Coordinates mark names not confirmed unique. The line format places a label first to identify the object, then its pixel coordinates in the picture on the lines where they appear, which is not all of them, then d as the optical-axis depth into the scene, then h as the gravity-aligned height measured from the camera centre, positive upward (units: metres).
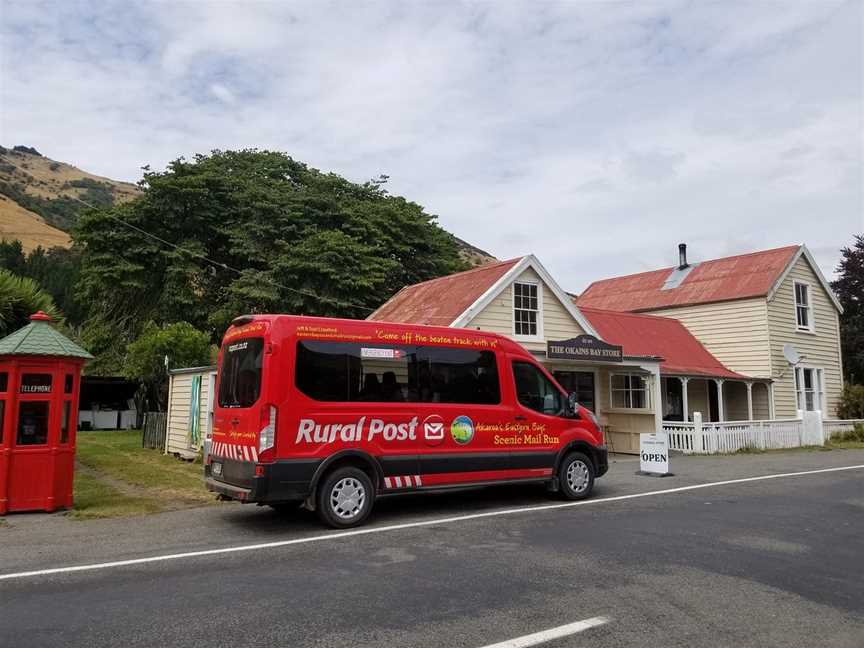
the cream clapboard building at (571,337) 16.89 +1.95
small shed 15.25 -0.09
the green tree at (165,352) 20.86 +1.71
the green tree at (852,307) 36.22 +5.49
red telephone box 8.87 -0.22
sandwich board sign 13.32 -0.99
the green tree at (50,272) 43.50 +9.36
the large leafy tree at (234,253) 28.50 +6.94
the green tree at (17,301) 12.80 +2.05
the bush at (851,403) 26.08 +0.07
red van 7.82 -0.15
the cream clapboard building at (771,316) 24.52 +3.43
